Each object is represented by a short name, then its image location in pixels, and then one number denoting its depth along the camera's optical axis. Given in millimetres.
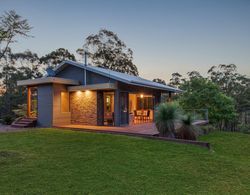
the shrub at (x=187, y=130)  9016
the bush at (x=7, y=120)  15032
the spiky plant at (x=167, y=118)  8953
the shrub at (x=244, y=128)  21964
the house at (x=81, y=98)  12516
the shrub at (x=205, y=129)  12840
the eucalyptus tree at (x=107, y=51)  30109
